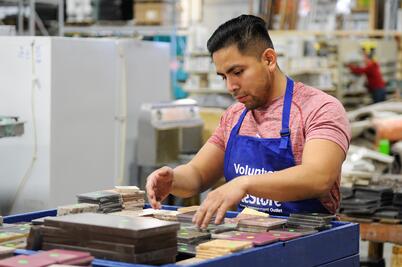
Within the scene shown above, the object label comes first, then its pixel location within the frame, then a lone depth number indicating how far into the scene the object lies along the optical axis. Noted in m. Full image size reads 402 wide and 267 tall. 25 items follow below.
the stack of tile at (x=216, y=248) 3.20
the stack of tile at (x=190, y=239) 3.32
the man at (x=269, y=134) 4.05
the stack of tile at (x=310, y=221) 3.82
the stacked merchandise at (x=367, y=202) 6.89
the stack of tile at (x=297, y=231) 3.66
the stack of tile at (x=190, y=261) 3.08
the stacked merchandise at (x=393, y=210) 6.80
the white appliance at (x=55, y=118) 8.15
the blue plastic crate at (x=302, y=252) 3.17
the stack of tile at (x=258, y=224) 3.69
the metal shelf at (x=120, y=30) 15.04
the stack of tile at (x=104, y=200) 4.06
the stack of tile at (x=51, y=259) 2.83
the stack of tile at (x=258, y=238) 3.39
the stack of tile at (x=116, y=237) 2.96
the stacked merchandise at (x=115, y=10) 15.38
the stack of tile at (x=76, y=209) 3.79
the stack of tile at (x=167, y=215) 3.97
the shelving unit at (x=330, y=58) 14.44
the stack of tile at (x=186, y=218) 3.87
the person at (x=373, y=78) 17.50
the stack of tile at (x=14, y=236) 3.37
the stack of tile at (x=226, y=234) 3.53
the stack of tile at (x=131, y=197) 4.26
